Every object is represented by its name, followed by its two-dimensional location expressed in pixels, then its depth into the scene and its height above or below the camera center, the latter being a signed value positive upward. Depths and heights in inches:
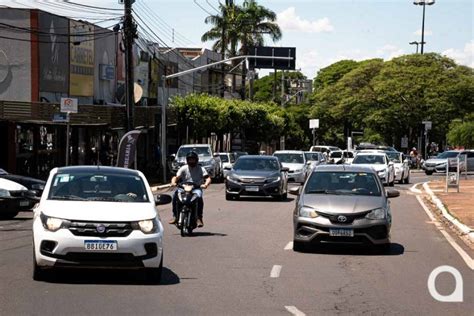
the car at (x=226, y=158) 1849.2 -118.5
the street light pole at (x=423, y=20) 2866.6 +311.8
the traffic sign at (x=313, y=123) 2840.6 -52.7
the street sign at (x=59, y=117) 1296.9 -25.7
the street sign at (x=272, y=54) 2233.0 +150.9
